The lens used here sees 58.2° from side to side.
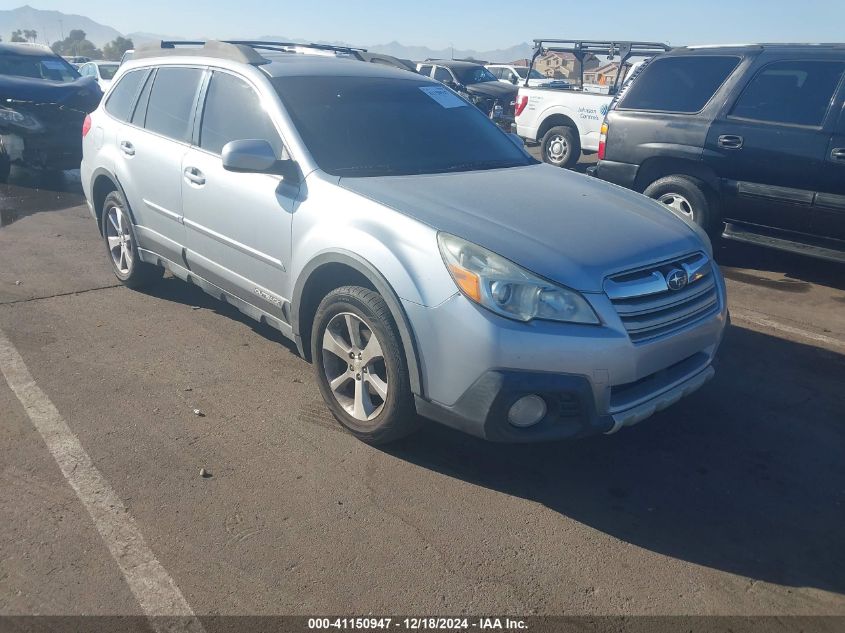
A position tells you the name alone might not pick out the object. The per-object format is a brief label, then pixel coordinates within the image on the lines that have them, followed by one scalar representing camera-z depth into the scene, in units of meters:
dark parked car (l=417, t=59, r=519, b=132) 19.23
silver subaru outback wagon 3.11
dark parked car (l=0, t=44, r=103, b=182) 10.69
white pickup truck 12.52
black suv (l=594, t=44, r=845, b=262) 6.18
